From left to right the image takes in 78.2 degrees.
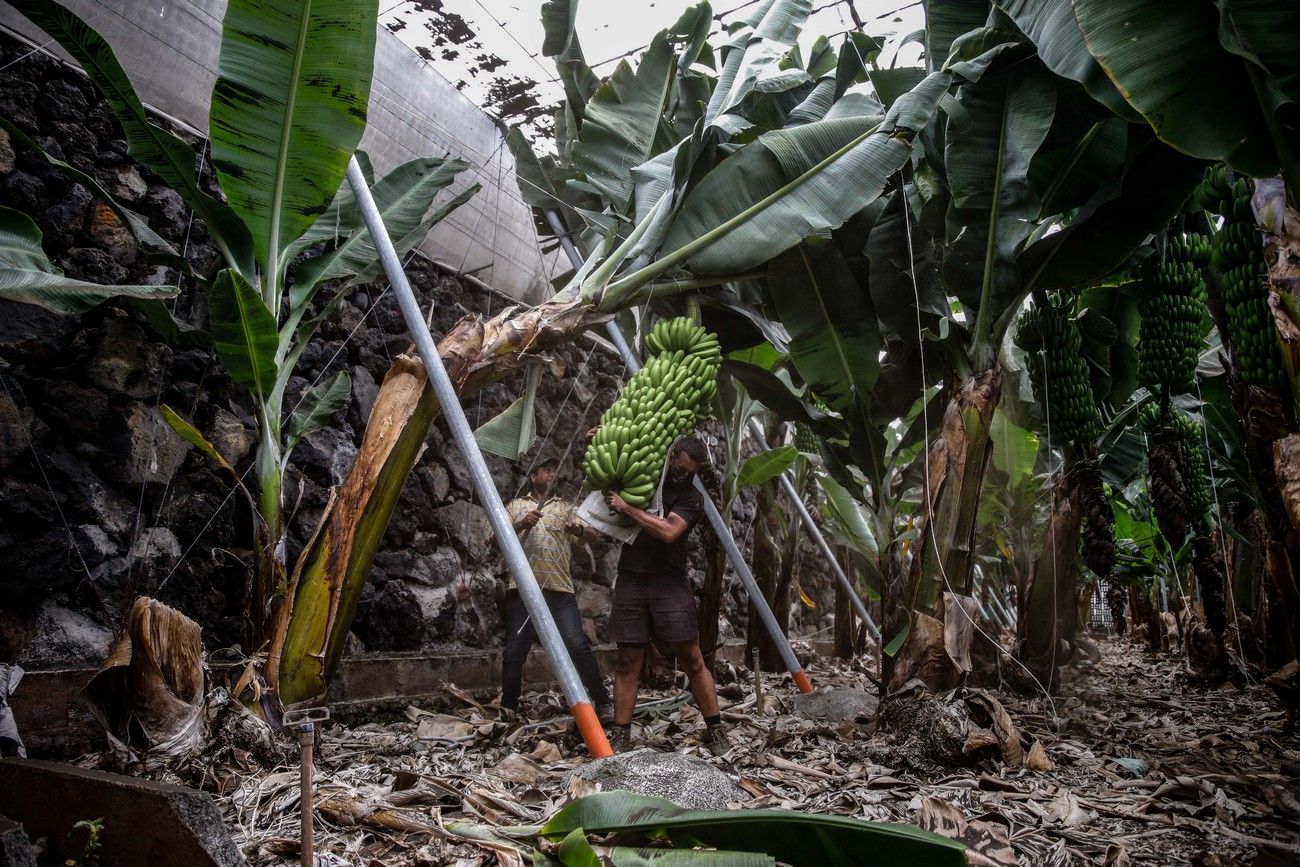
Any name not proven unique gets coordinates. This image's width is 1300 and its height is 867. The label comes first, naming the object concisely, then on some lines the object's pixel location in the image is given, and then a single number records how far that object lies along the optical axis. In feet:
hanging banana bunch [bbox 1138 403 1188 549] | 9.44
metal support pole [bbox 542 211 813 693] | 11.82
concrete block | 4.48
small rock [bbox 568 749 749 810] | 6.01
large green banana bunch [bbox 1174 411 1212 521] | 13.30
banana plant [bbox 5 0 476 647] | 7.32
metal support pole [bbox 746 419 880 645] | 14.75
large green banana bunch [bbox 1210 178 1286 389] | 8.05
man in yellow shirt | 10.96
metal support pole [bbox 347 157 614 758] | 7.11
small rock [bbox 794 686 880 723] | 11.42
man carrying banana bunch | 9.61
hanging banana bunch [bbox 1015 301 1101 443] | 10.62
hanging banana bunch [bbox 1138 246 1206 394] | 10.05
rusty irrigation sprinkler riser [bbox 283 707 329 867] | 4.24
